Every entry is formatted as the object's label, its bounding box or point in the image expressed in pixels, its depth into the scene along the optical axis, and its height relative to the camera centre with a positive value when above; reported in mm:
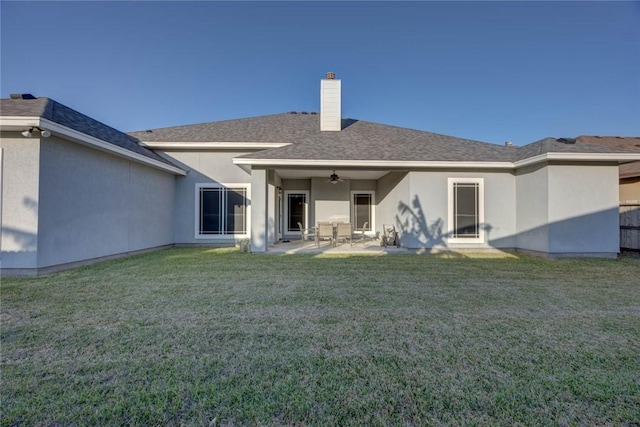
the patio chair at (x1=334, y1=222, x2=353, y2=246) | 11055 -512
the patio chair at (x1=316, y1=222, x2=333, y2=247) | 11164 -521
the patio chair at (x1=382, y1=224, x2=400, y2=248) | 11133 -816
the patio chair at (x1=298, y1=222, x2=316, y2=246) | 12031 -797
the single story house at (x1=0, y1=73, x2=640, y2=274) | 6320 +988
